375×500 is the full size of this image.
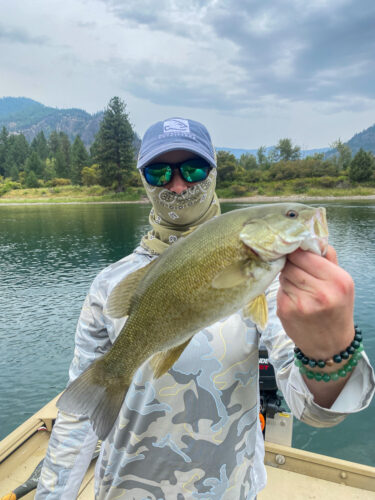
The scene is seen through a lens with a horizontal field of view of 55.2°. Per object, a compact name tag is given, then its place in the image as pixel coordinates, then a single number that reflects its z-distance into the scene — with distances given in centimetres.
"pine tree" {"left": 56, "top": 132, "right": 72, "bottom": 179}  9262
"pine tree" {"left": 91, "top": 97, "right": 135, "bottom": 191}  6931
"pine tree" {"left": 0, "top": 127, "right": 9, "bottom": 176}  10038
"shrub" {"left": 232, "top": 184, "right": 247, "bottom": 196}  6656
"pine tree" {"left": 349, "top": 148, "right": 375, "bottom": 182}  6669
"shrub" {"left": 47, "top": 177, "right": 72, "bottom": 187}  8638
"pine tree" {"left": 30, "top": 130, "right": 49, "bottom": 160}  10750
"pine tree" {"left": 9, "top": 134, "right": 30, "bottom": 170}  9888
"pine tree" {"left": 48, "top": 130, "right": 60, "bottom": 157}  11361
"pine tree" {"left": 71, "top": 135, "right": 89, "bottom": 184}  8400
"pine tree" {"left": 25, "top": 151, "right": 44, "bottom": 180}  9038
